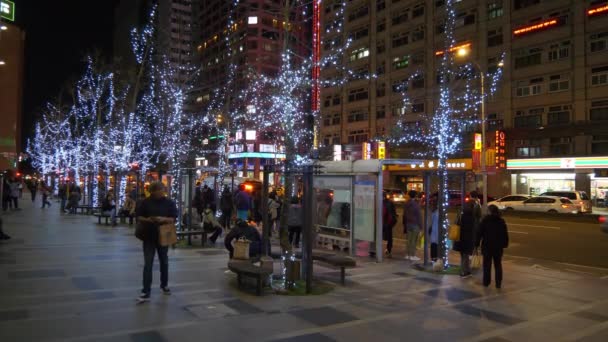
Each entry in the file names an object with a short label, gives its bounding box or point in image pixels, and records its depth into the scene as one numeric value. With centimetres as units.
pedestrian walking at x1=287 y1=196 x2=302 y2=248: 1320
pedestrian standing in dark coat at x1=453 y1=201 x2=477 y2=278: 1027
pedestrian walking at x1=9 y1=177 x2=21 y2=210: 2636
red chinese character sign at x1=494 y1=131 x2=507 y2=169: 3241
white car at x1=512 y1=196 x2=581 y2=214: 2975
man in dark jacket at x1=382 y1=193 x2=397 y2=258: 1321
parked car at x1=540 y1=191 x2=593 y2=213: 3035
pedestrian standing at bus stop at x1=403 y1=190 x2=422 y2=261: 1240
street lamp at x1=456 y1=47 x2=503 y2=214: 2331
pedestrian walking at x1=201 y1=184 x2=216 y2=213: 1929
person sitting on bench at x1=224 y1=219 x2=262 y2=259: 1000
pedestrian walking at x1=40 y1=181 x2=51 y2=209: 2906
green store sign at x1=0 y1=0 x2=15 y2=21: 2322
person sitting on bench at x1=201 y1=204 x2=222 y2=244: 1397
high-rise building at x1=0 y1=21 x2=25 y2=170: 5550
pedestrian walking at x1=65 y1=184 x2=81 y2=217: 2481
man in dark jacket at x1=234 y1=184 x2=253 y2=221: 1577
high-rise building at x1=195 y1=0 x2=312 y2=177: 4951
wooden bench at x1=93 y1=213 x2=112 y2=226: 1900
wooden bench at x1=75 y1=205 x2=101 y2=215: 2450
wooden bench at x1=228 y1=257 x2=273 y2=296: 795
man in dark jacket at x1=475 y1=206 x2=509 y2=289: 918
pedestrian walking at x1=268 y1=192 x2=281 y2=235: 1645
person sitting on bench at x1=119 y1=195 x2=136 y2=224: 1898
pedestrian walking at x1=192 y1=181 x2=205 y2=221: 2081
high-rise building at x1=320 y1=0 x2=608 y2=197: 3769
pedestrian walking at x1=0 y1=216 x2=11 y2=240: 1360
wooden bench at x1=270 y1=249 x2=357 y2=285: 898
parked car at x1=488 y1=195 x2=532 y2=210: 3219
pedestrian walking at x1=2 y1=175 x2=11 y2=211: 2511
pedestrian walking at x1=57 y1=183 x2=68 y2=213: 2622
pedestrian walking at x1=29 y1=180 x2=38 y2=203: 3633
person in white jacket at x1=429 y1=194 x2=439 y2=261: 1166
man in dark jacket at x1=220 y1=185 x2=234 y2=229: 1825
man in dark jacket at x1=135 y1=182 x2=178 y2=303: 738
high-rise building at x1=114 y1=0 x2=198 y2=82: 2420
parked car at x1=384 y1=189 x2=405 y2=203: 4119
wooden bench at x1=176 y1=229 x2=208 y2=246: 1342
